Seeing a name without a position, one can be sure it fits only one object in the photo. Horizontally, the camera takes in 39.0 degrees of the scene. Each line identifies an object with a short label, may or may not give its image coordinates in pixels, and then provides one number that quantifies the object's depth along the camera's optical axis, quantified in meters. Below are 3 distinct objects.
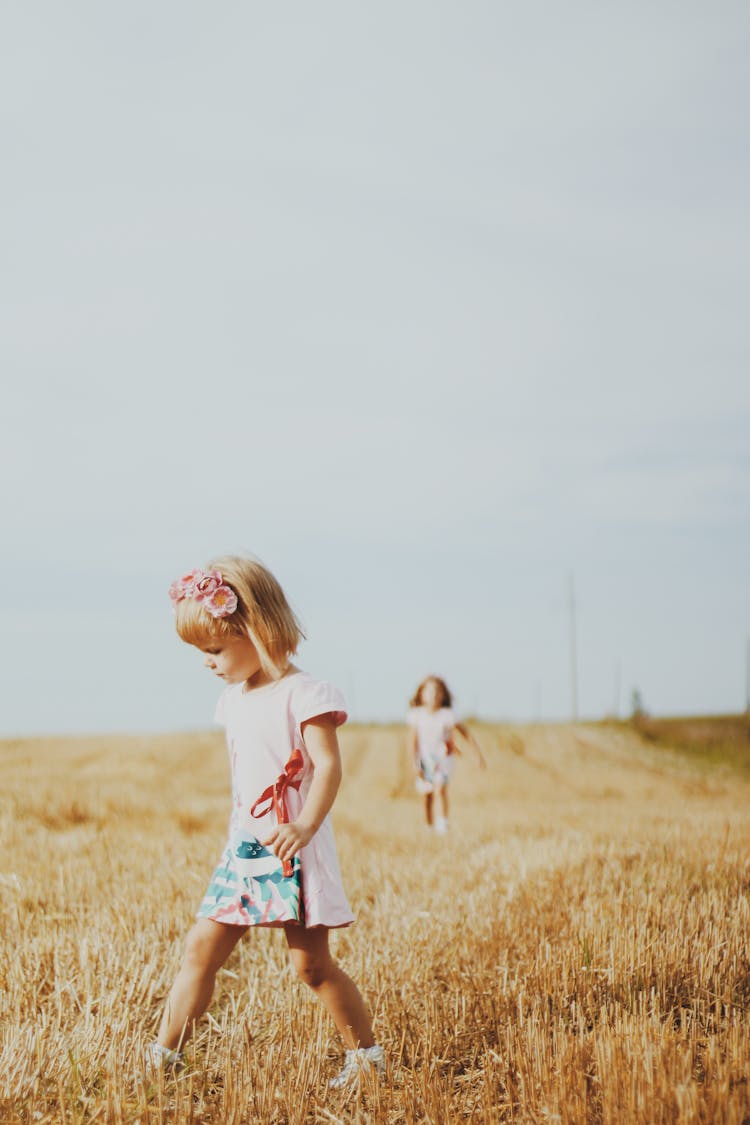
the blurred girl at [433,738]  12.42
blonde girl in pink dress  3.49
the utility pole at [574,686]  49.16
